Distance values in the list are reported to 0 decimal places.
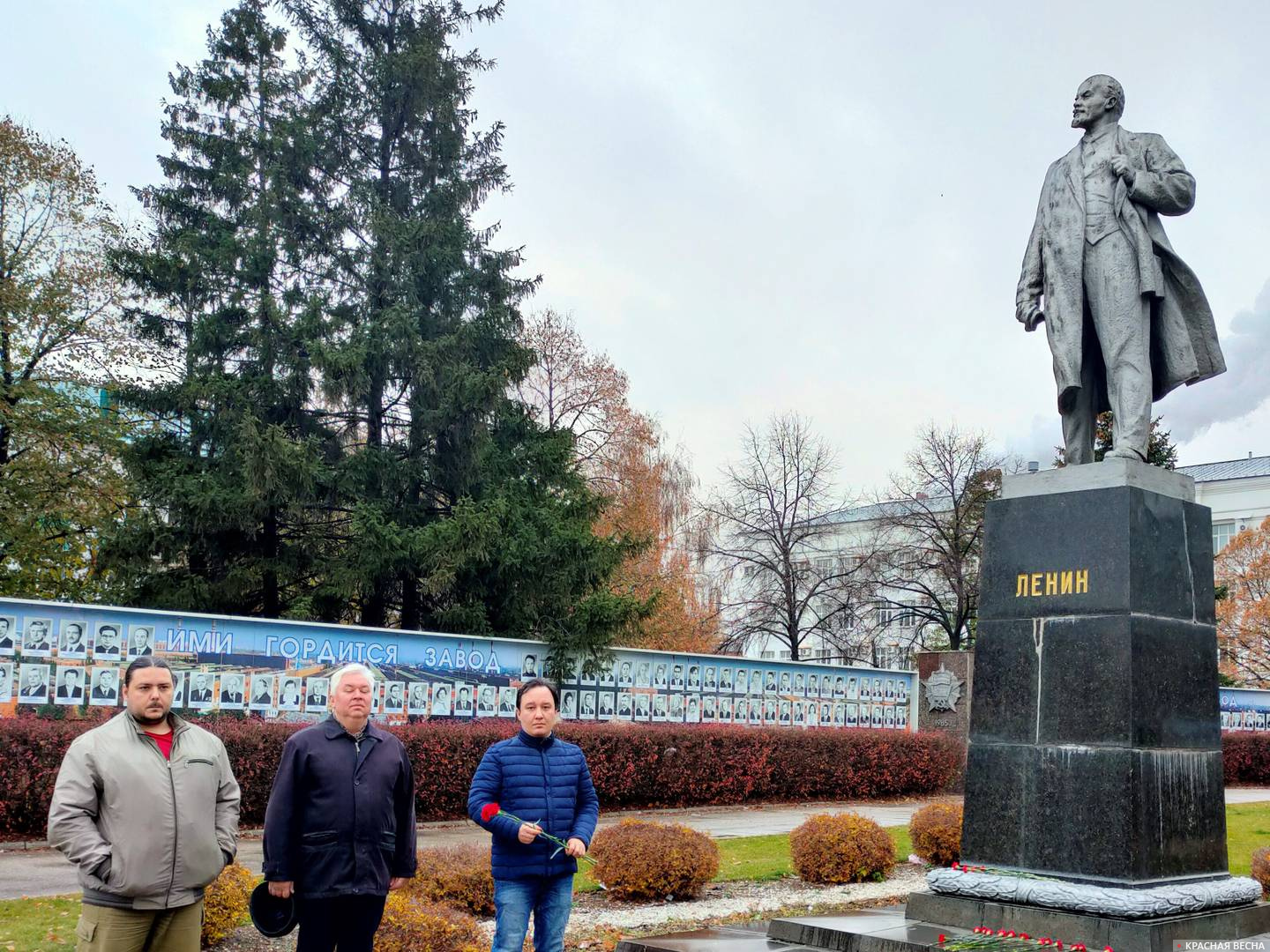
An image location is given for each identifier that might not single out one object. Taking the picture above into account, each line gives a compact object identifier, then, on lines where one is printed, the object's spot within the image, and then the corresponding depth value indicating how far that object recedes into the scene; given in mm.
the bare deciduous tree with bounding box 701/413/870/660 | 36375
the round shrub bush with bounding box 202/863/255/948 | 6957
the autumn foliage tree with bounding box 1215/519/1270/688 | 39719
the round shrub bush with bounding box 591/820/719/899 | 9227
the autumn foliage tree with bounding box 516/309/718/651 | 31484
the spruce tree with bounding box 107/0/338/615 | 19188
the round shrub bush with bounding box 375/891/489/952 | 6199
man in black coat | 4820
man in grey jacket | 4465
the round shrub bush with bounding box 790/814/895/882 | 10312
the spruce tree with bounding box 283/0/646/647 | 19438
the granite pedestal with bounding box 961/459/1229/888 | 6617
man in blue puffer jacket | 5414
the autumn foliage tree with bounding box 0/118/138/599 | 22703
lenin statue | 7562
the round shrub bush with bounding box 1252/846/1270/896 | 9844
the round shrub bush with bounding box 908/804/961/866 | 11086
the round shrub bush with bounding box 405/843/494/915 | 8367
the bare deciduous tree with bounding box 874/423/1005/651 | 35719
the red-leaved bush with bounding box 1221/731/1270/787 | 26547
